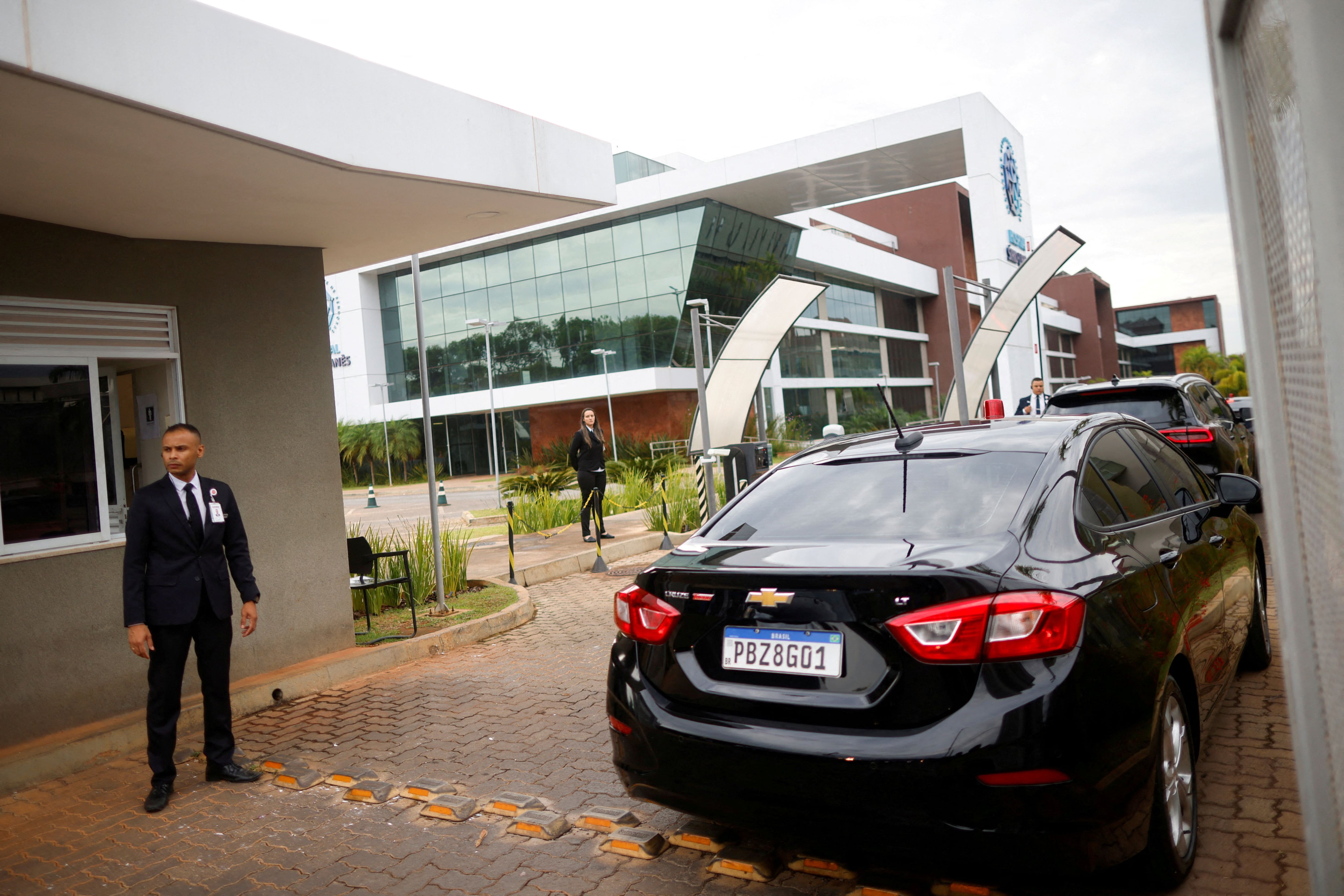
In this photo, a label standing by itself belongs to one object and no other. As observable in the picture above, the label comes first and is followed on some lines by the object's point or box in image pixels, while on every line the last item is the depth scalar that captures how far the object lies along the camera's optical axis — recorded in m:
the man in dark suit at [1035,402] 14.36
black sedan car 2.55
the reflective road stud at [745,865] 3.33
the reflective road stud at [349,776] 4.84
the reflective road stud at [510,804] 4.22
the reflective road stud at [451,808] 4.25
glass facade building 41.44
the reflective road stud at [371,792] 4.57
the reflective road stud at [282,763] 5.16
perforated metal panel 1.31
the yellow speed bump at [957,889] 3.11
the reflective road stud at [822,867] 3.32
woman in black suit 14.54
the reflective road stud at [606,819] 3.94
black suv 8.75
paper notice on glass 6.84
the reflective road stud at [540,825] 3.94
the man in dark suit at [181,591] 4.75
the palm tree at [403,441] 52.50
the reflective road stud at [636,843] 3.64
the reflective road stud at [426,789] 4.54
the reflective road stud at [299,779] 4.86
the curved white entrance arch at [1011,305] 18.36
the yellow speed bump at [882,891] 3.13
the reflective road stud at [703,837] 3.63
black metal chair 8.28
